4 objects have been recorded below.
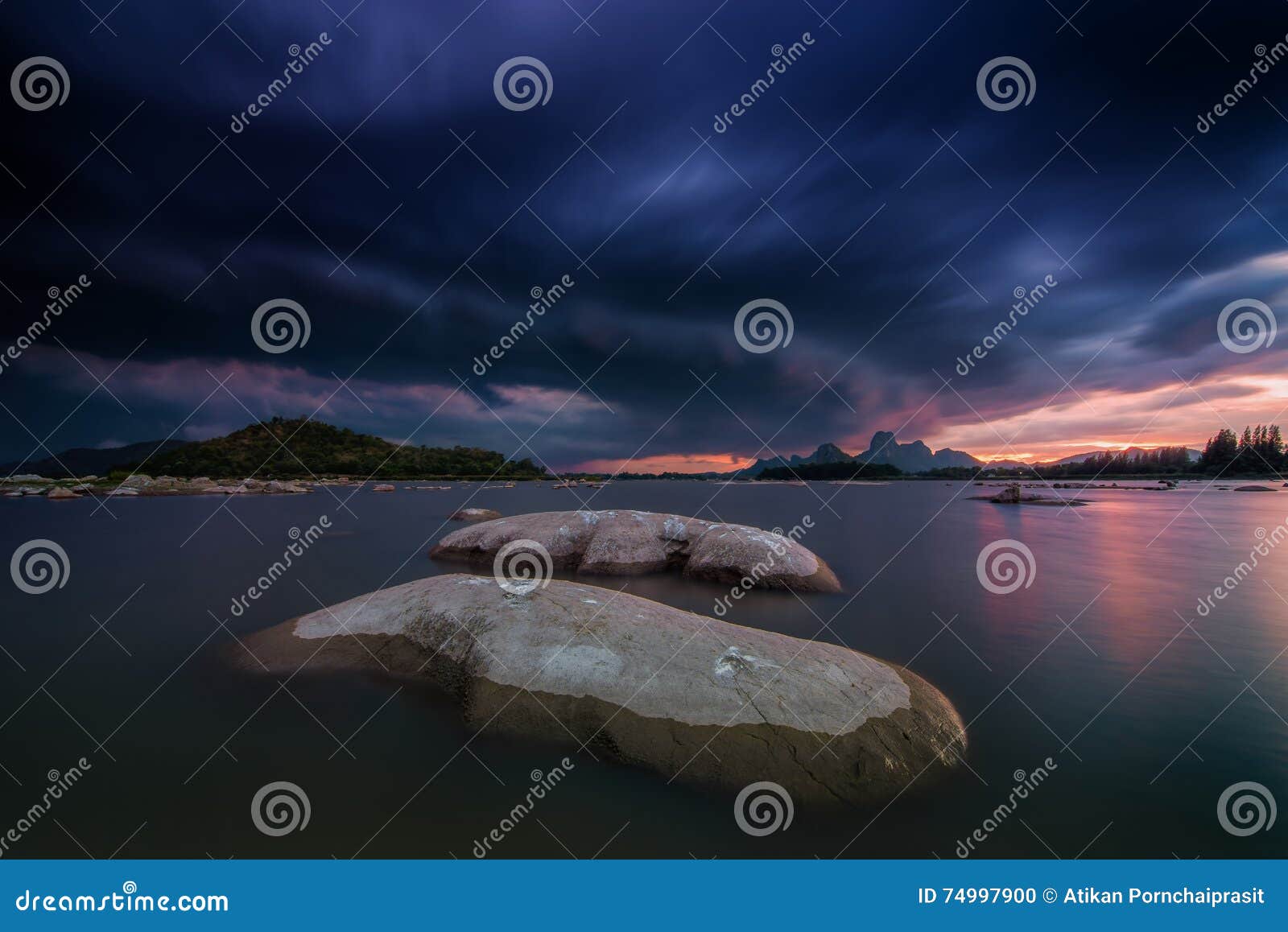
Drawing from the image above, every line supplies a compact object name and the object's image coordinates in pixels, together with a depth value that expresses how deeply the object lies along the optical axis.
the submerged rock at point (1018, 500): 47.09
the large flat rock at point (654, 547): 14.22
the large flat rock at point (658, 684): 5.45
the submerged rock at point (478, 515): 27.98
